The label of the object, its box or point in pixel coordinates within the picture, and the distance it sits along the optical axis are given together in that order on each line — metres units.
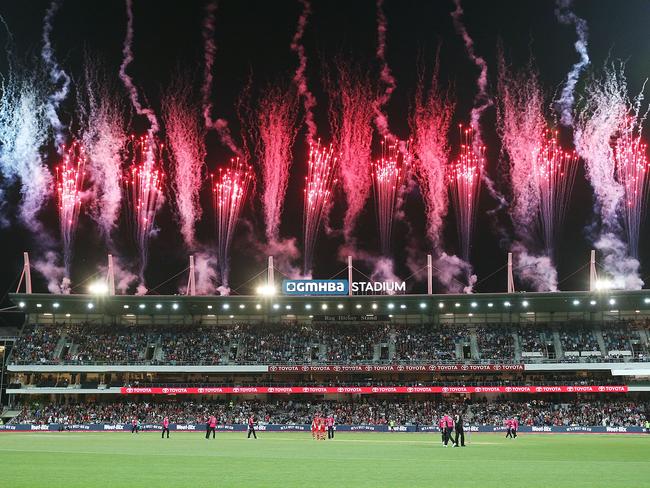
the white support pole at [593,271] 73.39
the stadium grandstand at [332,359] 73.94
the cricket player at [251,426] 56.20
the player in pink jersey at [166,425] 55.31
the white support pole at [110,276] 79.81
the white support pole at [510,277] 75.69
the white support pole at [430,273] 77.50
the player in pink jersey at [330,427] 53.12
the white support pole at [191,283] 80.50
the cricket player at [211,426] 53.16
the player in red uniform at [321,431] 51.07
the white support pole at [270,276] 79.12
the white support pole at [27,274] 80.75
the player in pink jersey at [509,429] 55.44
